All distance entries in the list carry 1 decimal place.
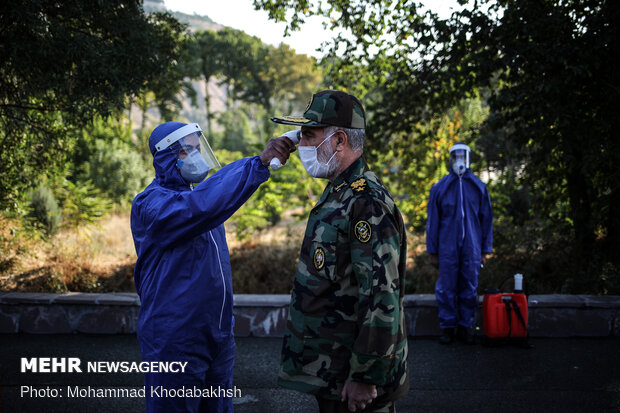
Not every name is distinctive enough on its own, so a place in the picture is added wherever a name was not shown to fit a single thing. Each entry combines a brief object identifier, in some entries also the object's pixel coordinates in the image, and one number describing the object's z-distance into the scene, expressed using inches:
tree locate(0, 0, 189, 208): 236.2
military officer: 78.2
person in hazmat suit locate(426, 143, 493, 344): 214.8
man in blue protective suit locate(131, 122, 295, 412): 91.0
